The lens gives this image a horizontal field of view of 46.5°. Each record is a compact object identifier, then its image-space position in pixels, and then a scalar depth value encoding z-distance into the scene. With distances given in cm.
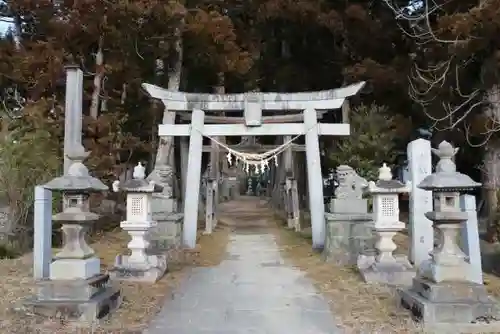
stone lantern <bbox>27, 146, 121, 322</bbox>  617
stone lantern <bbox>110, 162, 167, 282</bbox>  891
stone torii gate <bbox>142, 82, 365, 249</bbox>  1363
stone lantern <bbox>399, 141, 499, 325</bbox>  604
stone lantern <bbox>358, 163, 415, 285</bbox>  868
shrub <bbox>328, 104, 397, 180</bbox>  1666
